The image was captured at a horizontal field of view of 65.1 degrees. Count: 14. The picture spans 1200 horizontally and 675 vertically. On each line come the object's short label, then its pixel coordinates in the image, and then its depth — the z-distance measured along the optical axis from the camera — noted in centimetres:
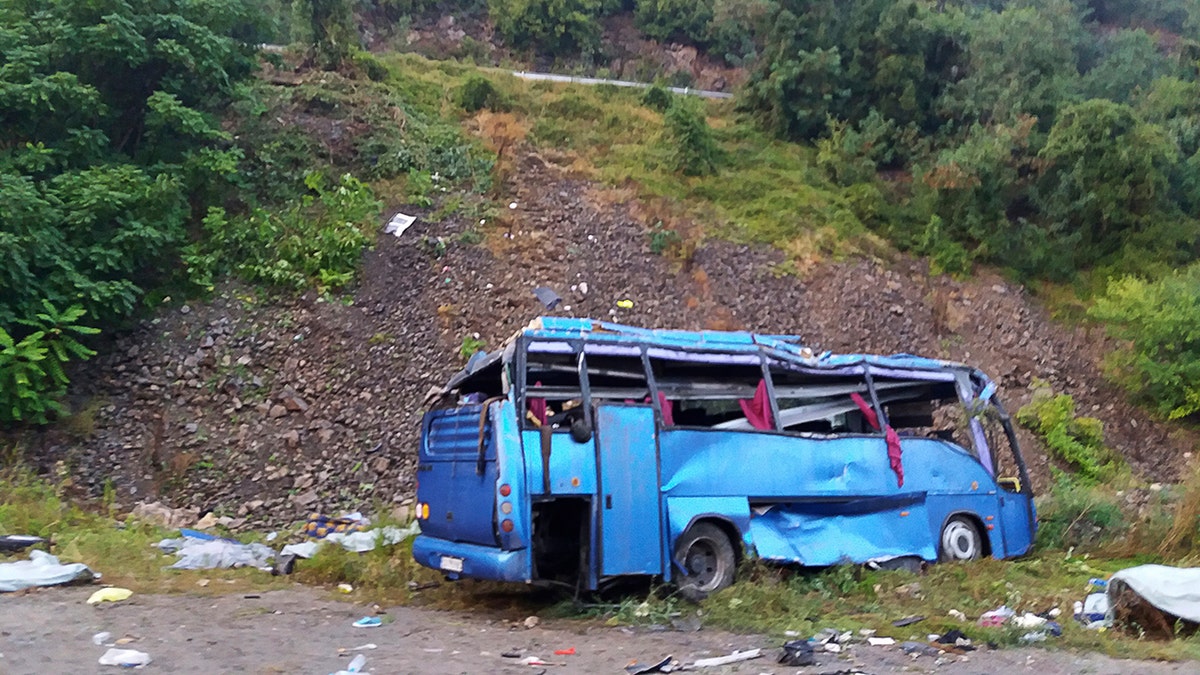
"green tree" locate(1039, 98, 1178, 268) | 2038
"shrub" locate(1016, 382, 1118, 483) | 1590
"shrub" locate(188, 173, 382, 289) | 1506
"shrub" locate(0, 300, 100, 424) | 1142
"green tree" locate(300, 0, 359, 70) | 2134
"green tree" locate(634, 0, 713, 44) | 3391
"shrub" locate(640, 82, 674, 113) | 2508
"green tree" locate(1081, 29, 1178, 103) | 2736
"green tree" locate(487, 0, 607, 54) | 3191
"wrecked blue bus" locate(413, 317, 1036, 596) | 748
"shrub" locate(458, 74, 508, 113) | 2214
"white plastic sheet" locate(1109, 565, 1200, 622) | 692
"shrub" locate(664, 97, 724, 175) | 2109
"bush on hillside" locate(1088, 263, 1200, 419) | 1700
